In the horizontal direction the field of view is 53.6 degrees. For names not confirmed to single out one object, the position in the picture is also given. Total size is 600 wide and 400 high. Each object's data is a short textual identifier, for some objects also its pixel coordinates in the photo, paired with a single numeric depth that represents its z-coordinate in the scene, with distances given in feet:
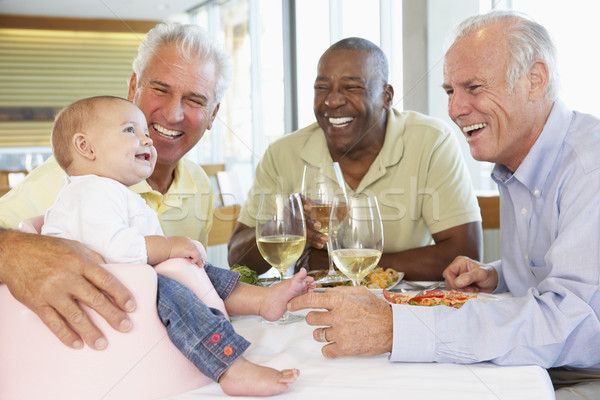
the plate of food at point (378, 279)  4.66
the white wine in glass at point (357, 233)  3.81
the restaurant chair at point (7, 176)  18.45
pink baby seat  2.68
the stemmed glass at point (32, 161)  18.88
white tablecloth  2.75
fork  4.60
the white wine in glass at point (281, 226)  3.97
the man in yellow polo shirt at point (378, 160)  6.99
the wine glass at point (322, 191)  4.85
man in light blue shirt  3.28
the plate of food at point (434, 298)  3.82
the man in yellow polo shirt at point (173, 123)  5.48
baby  2.86
